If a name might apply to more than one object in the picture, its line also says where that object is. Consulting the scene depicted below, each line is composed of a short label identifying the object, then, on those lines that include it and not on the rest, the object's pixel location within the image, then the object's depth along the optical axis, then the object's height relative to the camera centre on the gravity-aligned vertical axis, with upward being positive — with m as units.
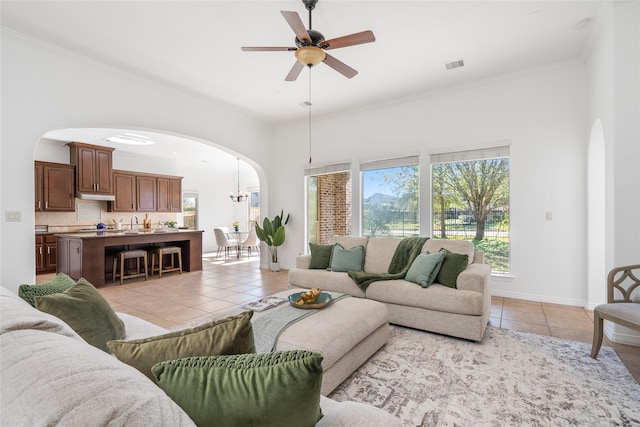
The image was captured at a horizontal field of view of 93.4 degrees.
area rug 1.84 -1.24
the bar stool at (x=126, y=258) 5.47 -0.87
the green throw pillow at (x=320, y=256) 4.24 -0.62
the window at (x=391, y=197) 5.23 +0.27
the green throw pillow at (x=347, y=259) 4.02 -0.63
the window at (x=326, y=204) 6.46 +0.19
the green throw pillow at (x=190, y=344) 0.95 -0.43
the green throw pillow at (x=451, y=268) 3.14 -0.60
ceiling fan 2.64 +1.55
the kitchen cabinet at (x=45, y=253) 6.52 -0.85
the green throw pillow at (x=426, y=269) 3.21 -0.63
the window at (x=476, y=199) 4.52 +0.19
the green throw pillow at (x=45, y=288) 1.58 -0.42
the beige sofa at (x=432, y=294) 2.85 -0.87
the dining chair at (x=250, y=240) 8.69 -0.78
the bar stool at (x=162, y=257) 6.02 -0.88
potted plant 6.39 -0.43
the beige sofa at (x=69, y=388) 0.51 -0.32
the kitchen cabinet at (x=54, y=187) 6.54 +0.63
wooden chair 2.22 -0.76
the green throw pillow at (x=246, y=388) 0.75 -0.45
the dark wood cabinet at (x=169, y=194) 8.88 +0.60
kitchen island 5.07 -0.65
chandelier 9.89 +0.57
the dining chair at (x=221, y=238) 8.49 -0.71
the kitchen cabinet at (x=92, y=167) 7.05 +1.14
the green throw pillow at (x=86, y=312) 1.54 -0.53
